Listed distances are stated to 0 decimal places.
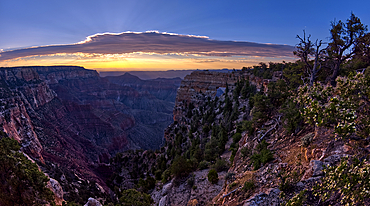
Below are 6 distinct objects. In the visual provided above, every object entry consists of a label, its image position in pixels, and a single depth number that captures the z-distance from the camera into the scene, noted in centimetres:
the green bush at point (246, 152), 1461
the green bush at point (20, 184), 1239
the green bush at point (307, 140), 984
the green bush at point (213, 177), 1540
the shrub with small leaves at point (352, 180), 443
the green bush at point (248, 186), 952
